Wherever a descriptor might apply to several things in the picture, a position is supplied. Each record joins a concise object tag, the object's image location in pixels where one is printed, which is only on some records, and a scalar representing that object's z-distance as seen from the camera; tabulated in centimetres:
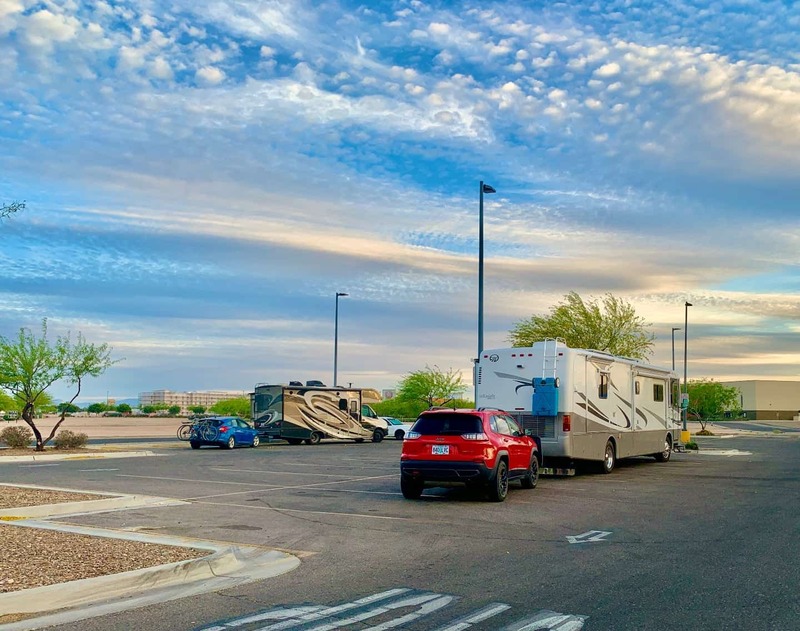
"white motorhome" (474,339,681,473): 2055
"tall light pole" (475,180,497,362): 2791
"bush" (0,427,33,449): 3362
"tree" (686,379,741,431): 8338
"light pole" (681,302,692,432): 5956
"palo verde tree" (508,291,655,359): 4678
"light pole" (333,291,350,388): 5006
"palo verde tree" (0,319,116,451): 3312
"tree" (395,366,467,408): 7231
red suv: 1595
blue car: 3722
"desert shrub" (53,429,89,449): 3422
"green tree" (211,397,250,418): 8625
